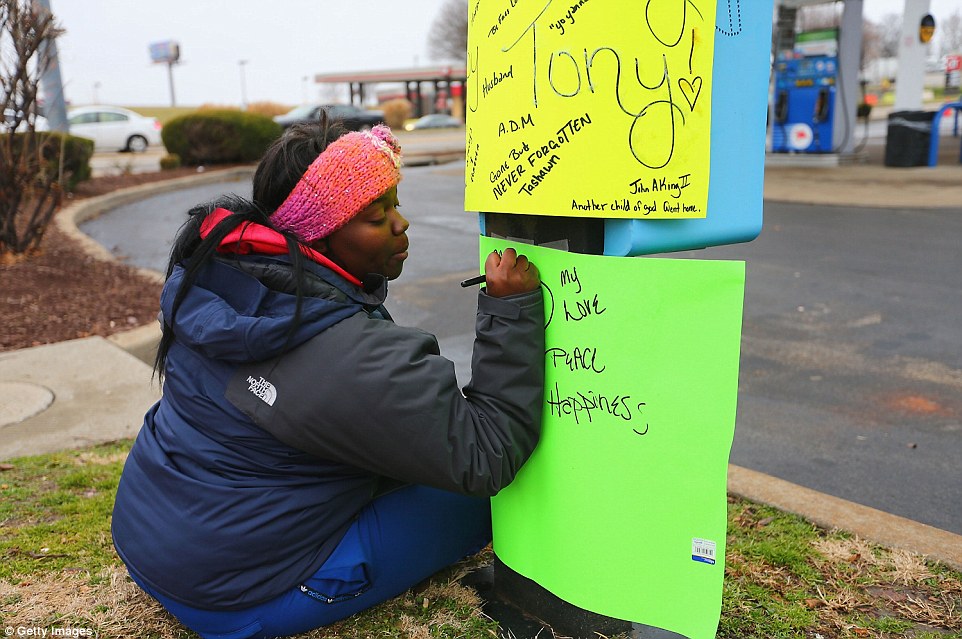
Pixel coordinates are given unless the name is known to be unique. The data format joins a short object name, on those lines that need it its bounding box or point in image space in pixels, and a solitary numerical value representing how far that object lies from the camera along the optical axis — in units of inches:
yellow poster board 70.8
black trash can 547.8
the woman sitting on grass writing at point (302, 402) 73.1
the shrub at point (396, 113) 1914.4
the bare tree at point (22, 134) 286.8
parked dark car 1020.5
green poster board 71.6
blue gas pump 570.9
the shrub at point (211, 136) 768.9
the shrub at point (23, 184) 300.8
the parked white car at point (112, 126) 1034.1
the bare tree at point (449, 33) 2272.4
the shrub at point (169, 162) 733.3
